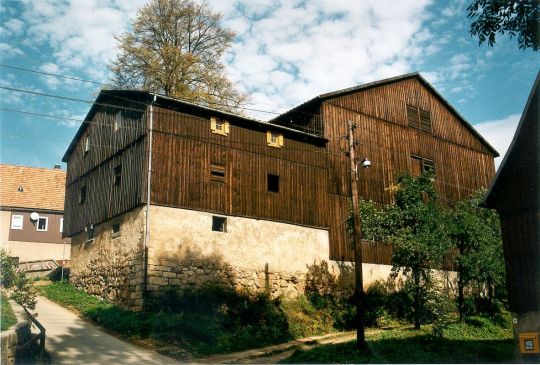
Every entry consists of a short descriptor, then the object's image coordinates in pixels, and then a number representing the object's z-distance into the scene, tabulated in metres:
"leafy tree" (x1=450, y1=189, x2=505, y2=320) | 24.92
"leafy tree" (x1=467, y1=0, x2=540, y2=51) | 9.91
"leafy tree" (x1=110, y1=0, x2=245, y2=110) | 32.81
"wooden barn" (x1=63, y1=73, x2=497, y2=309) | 21.20
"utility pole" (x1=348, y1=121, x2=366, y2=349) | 17.33
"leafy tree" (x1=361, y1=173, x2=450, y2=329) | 21.73
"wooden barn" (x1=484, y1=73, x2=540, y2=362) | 14.67
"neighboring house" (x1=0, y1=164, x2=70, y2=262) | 38.97
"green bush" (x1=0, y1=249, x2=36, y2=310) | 14.45
